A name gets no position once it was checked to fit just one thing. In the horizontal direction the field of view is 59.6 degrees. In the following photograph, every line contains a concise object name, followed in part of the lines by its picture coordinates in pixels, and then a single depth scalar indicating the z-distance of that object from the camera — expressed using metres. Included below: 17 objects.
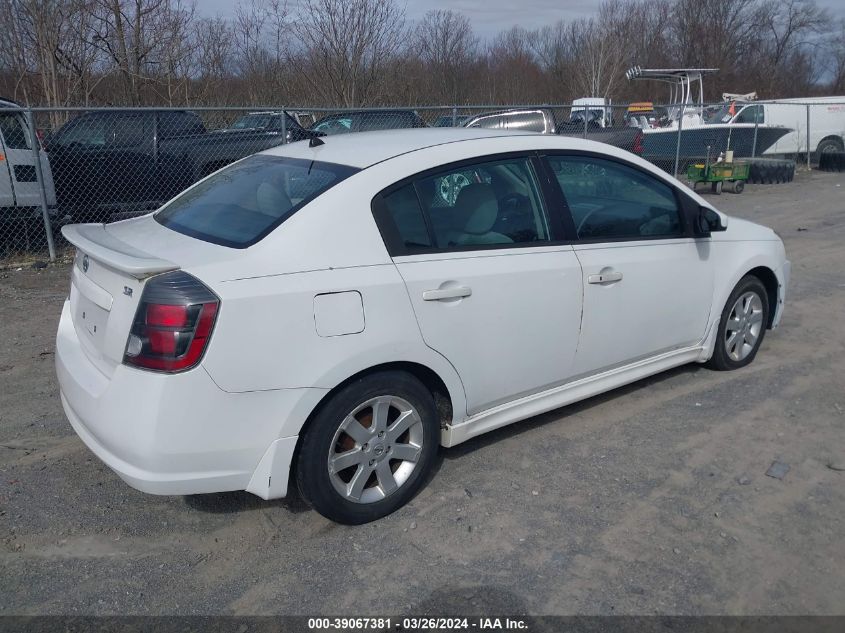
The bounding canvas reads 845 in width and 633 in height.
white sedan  2.85
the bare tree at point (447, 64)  24.77
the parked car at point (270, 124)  10.40
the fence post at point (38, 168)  8.34
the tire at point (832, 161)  20.25
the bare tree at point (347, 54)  16.84
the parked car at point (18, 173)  8.86
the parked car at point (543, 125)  12.34
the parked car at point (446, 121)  15.17
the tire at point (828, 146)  21.45
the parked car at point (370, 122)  12.32
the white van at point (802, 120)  19.95
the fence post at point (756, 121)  18.89
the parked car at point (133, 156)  9.70
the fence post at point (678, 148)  15.41
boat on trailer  17.05
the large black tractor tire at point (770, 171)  17.08
